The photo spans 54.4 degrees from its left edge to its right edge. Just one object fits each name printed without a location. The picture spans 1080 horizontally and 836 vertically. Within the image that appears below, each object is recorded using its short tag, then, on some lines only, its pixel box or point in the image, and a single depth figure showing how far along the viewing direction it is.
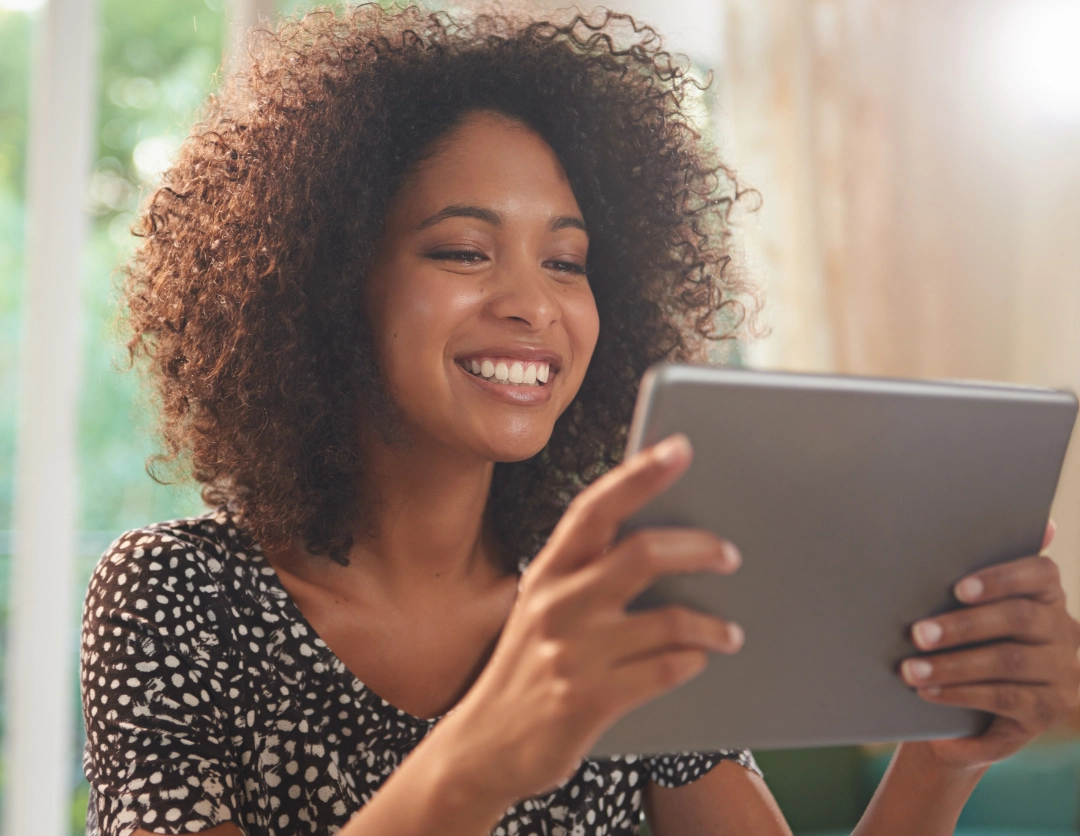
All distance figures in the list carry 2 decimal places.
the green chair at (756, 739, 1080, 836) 2.31
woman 1.14
